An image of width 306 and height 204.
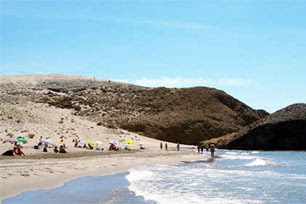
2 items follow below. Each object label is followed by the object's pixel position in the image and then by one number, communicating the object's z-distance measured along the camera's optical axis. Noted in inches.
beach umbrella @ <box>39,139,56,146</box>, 1483.8
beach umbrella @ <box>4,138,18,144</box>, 1342.6
